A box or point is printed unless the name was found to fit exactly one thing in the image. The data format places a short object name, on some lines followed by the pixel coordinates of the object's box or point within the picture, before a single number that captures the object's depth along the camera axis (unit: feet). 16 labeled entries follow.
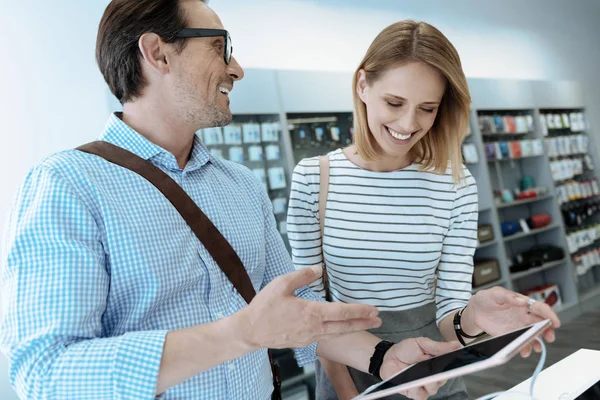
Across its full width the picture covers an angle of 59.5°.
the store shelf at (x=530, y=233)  19.28
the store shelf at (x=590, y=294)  21.11
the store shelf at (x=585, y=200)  22.07
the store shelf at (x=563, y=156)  21.59
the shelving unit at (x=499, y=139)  14.29
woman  5.36
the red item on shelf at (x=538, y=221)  20.29
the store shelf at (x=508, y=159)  20.69
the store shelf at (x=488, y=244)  18.33
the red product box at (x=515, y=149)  19.97
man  3.01
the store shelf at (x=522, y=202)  19.22
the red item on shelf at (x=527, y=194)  20.33
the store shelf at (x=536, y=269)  19.34
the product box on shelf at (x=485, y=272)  17.79
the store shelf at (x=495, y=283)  17.98
